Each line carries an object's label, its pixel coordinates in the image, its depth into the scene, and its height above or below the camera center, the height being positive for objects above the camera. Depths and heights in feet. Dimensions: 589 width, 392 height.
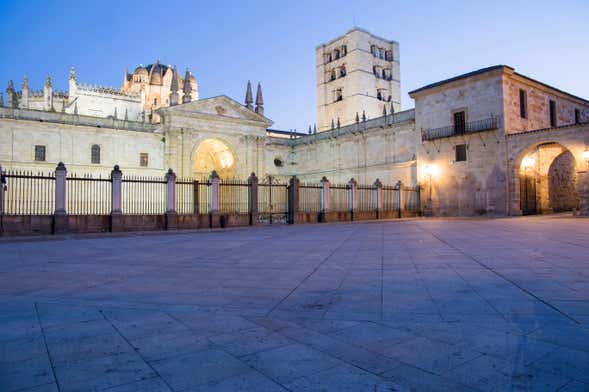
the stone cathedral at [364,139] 85.87 +18.25
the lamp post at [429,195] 96.37 +1.55
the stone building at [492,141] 83.97 +12.72
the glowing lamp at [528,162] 87.12 +8.29
